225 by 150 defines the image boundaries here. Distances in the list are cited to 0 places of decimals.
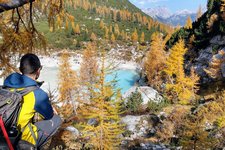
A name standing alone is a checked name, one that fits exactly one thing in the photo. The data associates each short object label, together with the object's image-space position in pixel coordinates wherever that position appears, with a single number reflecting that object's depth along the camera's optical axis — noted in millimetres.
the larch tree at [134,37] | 91055
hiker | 2060
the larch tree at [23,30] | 3284
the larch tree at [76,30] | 100235
